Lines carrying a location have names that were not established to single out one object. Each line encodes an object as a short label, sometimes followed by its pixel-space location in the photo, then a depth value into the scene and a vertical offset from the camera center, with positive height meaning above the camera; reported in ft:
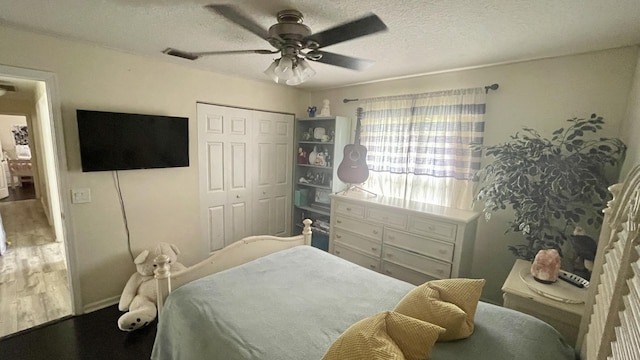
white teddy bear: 6.76 -4.47
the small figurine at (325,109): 11.11 +1.31
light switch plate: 7.20 -1.75
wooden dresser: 7.52 -2.89
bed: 2.75 -2.89
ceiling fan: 3.89 +1.67
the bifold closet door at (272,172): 11.27 -1.49
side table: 5.10 -3.15
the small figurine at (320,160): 11.36 -0.84
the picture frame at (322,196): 11.99 -2.53
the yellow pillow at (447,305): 3.86 -2.40
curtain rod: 7.57 +1.71
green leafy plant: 5.70 -0.68
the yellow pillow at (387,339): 3.09 -2.41
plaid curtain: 8.19 +0.04
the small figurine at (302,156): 12.26 -0.74
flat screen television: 7.11 -0.22
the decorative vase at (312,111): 11.68 +1.27
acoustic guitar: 10.22 -0.89
